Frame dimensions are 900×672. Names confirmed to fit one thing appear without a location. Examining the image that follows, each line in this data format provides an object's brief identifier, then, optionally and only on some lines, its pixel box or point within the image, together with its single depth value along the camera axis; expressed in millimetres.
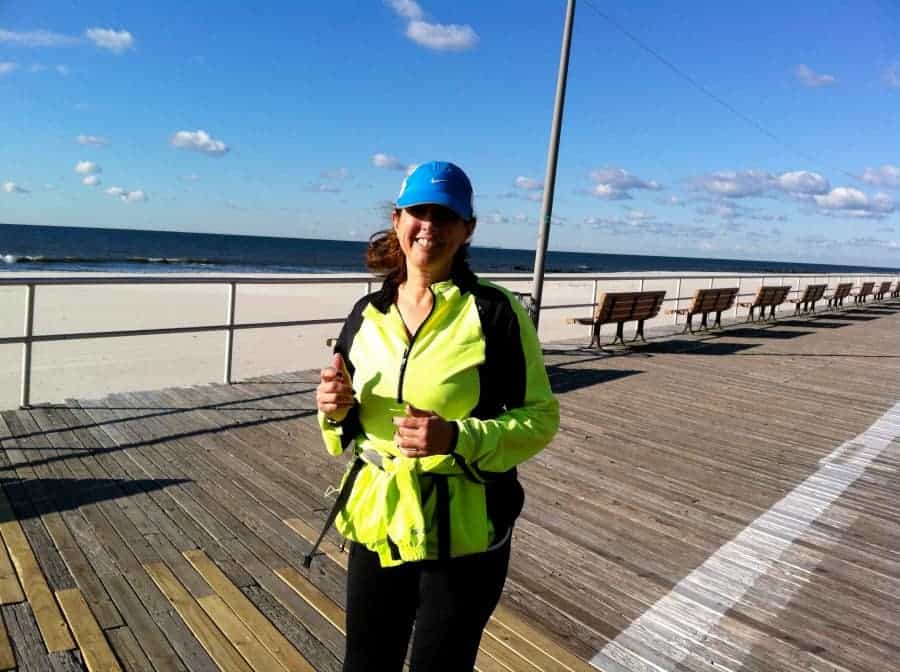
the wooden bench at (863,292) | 21812
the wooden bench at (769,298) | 14844
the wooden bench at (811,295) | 17219
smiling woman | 1541
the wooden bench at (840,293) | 19656
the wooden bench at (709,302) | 12227
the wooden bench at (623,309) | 9883
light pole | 8781
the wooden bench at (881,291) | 24834
